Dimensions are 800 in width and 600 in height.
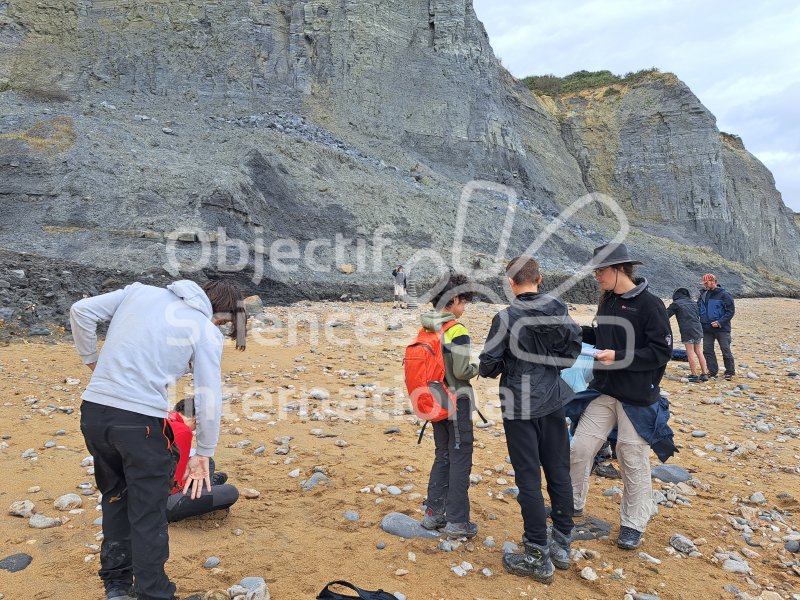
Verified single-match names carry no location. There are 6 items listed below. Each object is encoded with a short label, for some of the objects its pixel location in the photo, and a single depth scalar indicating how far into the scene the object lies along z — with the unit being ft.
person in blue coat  33.32
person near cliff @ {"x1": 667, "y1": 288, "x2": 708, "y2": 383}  33.27
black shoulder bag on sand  10.05
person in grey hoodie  9.75
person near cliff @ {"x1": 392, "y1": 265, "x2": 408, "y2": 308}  73.10
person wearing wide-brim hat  13.52
